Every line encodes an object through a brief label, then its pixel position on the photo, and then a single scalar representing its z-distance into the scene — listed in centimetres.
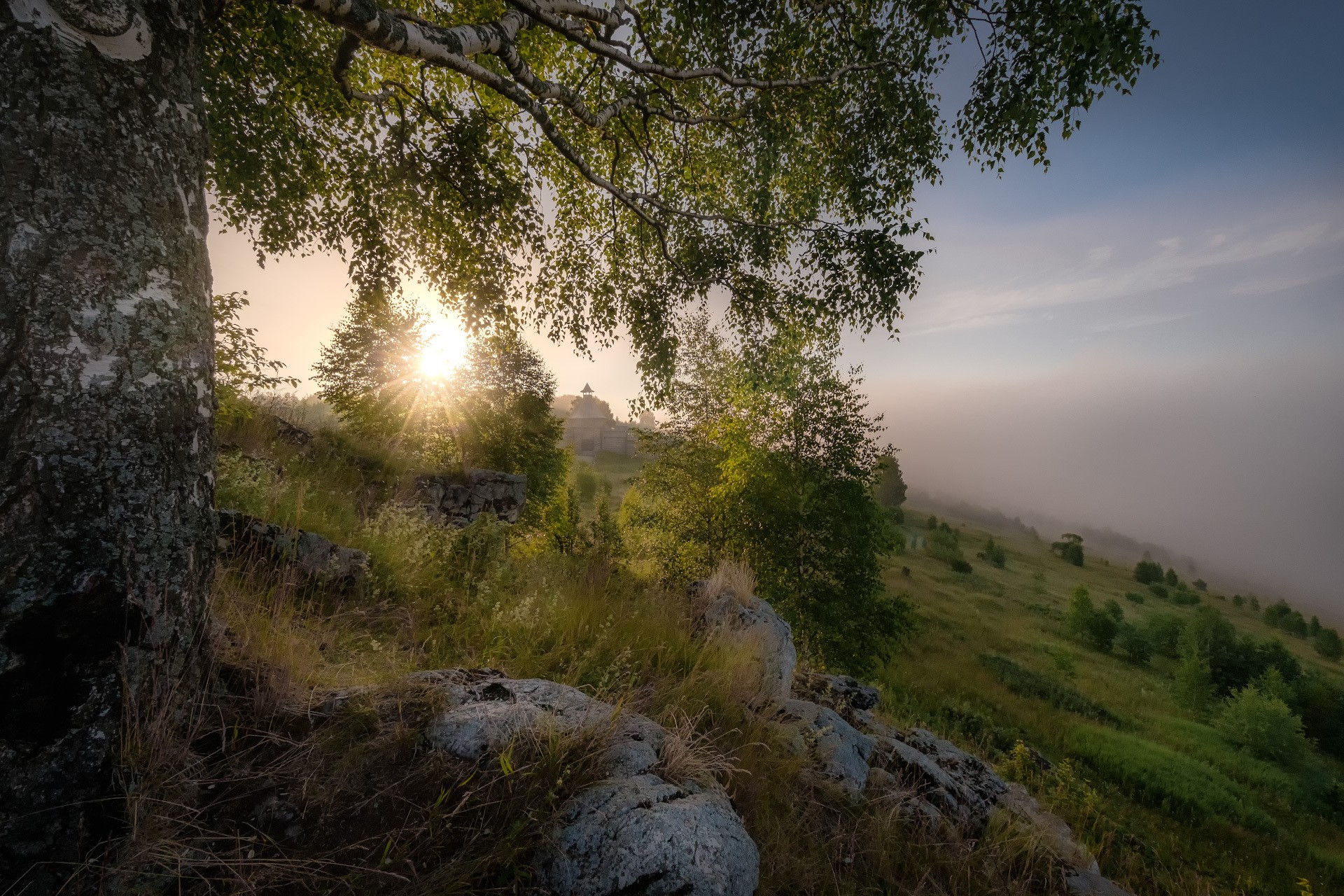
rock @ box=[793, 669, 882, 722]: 569
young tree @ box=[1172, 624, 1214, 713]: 3055
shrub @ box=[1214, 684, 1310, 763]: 2491
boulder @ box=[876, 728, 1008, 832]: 398
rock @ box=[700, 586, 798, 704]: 423
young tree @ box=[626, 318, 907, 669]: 1306
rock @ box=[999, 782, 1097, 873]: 391
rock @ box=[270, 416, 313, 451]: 974
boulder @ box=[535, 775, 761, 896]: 173
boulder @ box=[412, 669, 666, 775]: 208
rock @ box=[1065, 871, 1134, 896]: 352
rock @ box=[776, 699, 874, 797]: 337
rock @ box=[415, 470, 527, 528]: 1218
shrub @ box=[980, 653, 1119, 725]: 2583
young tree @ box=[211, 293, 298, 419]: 584
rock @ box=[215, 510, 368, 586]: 335
